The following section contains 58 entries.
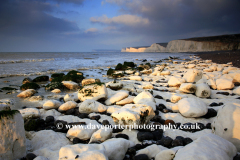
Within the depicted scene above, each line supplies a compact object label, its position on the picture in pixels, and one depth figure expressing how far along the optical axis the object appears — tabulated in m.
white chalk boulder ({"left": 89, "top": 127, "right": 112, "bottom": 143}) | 2.71
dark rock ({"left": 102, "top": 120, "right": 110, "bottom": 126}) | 3.51
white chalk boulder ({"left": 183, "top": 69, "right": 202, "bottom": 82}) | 7.41
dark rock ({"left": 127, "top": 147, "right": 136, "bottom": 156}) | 2.39
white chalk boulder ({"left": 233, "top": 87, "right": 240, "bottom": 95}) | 5.43
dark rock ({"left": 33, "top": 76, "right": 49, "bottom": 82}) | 9.27
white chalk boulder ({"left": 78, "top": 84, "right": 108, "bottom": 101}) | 5.27
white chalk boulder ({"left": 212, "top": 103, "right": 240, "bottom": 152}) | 2.34
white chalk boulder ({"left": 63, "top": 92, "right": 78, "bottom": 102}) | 5.47
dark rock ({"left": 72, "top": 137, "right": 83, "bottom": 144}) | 2.80
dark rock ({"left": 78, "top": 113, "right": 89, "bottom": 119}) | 3.98
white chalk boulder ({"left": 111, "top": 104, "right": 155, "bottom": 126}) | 3.21
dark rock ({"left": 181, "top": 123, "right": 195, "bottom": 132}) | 3.23
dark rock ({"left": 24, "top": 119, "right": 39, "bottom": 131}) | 3.35
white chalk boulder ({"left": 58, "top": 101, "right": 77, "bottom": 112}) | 4.50
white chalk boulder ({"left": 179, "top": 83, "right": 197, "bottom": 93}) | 5.64
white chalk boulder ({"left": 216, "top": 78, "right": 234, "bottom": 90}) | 6.11
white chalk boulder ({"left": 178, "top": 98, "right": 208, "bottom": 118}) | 3.68
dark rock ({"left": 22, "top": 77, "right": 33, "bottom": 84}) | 8.62
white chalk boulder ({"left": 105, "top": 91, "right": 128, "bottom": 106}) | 5.09
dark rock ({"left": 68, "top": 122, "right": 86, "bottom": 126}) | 3.40
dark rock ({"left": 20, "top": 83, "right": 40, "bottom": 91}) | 7.12
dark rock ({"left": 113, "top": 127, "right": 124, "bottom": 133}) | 3.20
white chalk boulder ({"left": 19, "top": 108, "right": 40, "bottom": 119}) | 3.80
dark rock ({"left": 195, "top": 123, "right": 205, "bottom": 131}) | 3.25
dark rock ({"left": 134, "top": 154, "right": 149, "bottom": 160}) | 2.18
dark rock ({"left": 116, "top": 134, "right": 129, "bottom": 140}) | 2.91
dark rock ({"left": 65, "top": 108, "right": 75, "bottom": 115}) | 4.32
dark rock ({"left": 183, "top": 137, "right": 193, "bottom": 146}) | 2.63
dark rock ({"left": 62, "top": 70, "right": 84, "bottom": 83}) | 9.01
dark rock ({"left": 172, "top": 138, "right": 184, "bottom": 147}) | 2.56
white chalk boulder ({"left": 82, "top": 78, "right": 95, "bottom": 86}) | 8.17
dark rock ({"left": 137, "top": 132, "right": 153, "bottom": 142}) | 2.82
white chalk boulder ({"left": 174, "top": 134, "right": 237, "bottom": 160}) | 1.58
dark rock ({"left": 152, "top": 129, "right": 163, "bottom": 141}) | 2.92
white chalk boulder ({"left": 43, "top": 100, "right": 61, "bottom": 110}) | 4.61
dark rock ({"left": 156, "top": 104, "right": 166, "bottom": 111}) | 4.38
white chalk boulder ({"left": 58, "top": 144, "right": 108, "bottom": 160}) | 1.77
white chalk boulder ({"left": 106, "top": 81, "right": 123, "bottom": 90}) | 6.99
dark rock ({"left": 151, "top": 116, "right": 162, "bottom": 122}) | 3.70
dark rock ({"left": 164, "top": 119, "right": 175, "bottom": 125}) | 3.53
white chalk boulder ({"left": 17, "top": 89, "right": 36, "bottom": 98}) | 6.02
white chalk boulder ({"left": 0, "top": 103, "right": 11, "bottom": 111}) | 3.29
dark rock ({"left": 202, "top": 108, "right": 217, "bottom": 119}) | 3.76
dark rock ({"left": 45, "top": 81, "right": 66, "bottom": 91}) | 7.27
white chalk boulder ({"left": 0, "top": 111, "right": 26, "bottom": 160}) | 2.13
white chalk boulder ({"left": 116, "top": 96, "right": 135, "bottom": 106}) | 4.92
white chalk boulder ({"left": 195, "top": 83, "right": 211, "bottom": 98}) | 5.30
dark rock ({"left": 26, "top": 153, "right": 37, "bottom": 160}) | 2.28
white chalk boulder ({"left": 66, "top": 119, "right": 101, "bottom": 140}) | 2.88
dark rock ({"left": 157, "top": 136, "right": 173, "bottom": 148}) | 2.64
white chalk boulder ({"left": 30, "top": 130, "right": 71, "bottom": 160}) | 2.49
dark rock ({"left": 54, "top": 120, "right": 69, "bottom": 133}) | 3.30
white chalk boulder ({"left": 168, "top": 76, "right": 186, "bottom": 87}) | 7.11
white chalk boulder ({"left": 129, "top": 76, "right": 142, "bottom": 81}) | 9.23
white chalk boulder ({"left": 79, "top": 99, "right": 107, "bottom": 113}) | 4.32
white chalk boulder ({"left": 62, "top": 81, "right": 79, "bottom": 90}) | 7.61
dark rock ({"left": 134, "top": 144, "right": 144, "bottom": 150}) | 2.61
